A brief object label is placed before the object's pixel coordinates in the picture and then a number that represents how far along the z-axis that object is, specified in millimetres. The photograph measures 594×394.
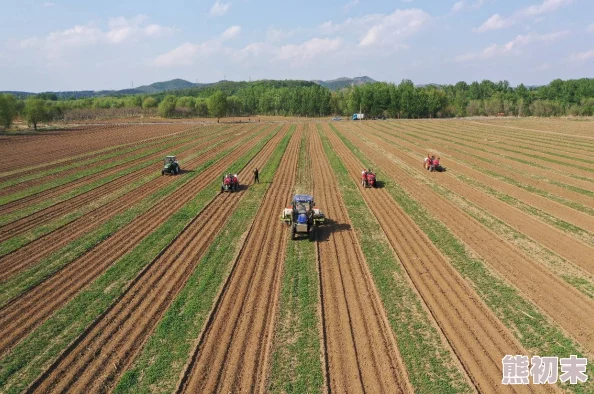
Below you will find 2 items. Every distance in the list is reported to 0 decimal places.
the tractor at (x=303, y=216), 16641
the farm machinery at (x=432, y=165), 31078
